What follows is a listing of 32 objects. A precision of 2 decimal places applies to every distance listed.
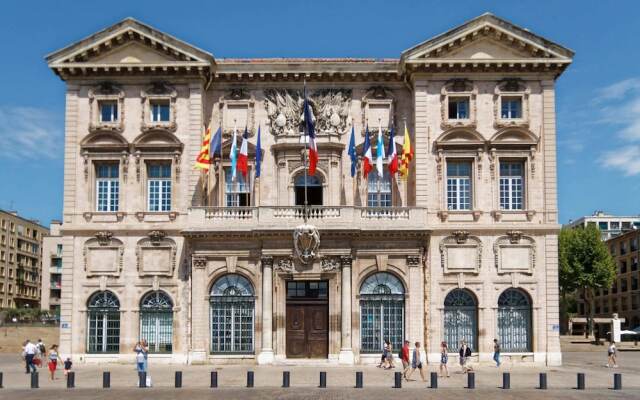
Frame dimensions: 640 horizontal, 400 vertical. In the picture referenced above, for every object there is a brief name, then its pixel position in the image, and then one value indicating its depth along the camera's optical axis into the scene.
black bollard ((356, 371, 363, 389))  28.26
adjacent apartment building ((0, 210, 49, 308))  104.38
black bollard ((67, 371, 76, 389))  28.50
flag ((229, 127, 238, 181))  39.14
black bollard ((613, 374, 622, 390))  28.38
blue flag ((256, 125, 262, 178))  39.22
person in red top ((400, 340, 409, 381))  32.16
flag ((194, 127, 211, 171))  38.75
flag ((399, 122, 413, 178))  39.25
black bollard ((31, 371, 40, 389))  28.86
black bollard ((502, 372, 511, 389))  28.02
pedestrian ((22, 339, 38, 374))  35.22
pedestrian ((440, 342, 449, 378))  33.94
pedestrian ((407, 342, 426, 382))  31.44
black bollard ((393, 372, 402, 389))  28.31
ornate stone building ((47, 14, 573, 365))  39.53
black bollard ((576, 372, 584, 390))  28.21
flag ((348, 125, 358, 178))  39.22
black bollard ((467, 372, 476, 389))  28.23
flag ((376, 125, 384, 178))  39.09
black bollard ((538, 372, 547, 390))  28.14
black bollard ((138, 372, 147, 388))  28.99
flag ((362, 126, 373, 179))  39.19
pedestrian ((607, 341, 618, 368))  41.29
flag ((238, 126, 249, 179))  39.25
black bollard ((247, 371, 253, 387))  28.47
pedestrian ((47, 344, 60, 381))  32.12
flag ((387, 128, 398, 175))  39.34
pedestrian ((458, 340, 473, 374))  35.02
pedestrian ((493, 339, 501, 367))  36.84
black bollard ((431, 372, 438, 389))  28.50
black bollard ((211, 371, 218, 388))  28.17
